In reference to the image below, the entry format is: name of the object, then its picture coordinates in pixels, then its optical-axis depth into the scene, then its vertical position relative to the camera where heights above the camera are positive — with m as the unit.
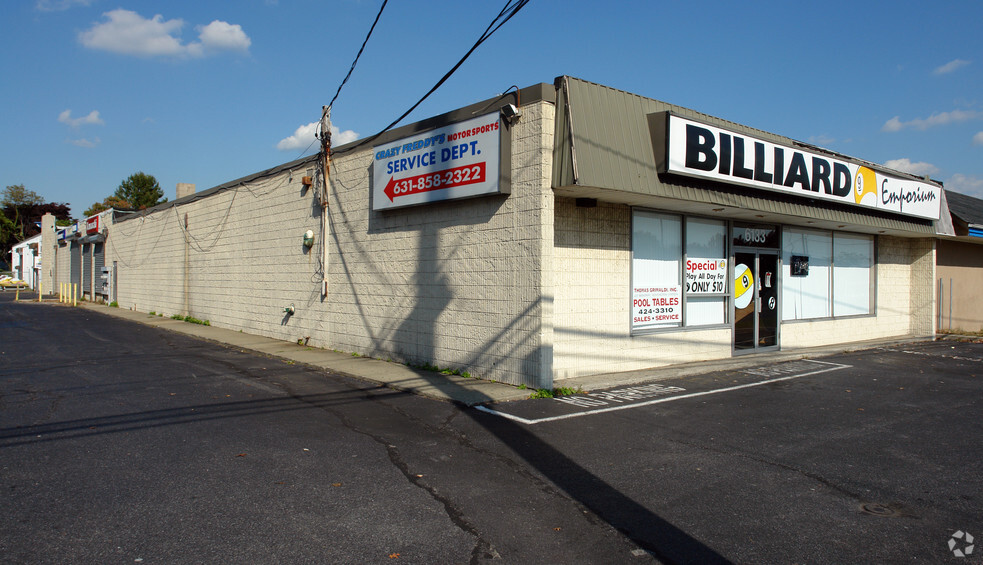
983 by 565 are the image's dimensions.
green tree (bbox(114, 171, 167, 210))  82.69 +12.00
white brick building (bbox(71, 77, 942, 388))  9.58 +0.80
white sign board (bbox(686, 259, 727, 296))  12.40 +0.13
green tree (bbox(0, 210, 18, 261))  76.38 +6.11
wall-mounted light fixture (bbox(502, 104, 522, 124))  9.58 +2.59
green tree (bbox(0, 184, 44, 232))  77.69 +9.94
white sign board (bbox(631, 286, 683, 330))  11.41 -0.46
